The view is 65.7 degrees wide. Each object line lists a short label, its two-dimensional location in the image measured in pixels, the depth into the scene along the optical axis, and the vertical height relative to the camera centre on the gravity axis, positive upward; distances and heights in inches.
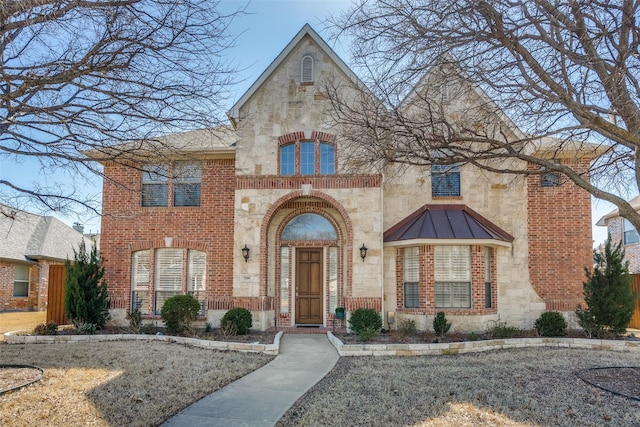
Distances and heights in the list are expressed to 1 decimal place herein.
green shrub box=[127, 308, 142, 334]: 544.4 -63.0
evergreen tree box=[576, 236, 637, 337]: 498.6 -33.6
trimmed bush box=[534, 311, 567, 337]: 510.3 -59.2
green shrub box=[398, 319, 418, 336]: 523.0 -65.4
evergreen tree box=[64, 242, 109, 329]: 546.6 -32.3
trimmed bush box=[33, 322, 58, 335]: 526.3 -69.9
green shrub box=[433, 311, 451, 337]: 502.6 -59.0
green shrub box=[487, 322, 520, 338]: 507.8 -67.0
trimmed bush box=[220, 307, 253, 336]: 501.0 -57.3
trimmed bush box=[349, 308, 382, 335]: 504.1 -55.3
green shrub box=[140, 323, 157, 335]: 535.3 -70.1
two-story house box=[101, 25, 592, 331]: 549.6 +39.8
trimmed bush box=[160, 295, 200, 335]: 516.1 -50.3
